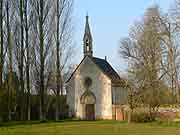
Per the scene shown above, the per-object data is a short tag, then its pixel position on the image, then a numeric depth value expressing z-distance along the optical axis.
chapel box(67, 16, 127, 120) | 53.97
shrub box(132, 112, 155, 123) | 43.33
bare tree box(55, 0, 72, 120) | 44.08
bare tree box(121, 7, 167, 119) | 43.06
